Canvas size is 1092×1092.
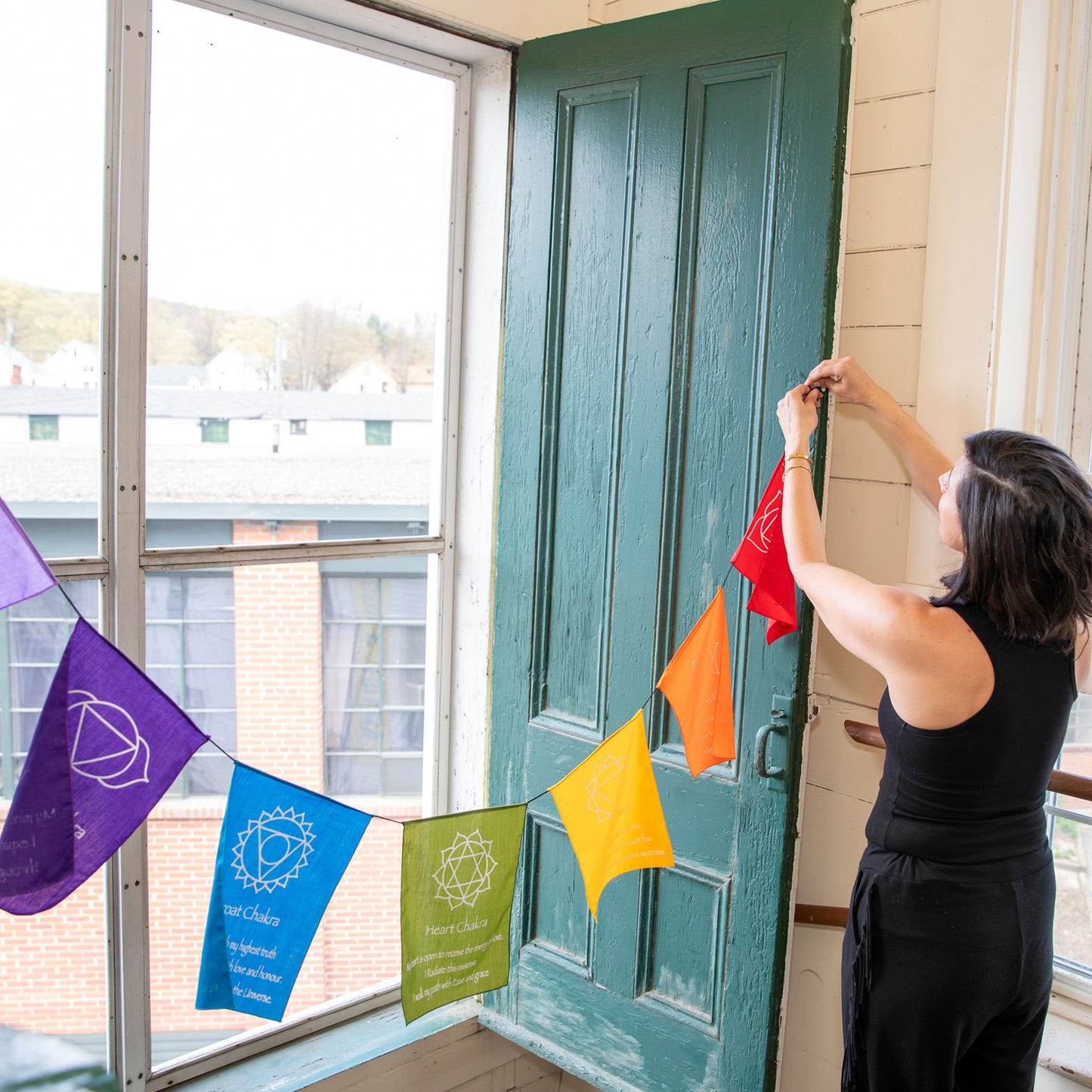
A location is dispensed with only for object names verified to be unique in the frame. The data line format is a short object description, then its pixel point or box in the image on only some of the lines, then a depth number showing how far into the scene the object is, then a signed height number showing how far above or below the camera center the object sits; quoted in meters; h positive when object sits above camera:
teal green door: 1.70 -0.01
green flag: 1.65 -0.79
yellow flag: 1.66 -0.60
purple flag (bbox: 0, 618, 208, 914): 1.32 -0.46
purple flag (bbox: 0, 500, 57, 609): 1.28 -0.17
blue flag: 1.47 -0.67
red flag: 1.67 -0.17
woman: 1.27 -0.41
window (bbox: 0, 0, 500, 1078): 1.70 +0.07
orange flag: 1.70 -0.41
